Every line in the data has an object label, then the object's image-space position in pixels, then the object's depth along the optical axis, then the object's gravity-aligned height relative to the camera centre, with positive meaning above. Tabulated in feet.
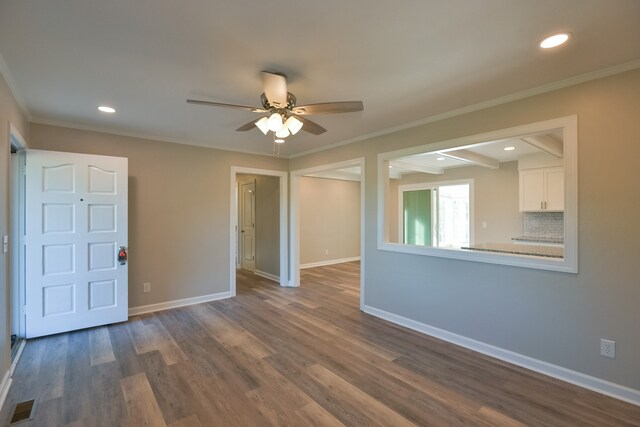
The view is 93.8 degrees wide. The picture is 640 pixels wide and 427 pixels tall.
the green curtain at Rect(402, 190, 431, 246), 25.62 -0.20
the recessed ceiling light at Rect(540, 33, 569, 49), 6.12 +3.65
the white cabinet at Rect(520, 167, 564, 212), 16.26 +1.38
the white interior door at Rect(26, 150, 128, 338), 10.82 -1.04
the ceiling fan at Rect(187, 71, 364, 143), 7.57 +2.75
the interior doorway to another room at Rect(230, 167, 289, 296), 17.87 -0.78
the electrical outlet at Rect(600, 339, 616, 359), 7.59 -3.44
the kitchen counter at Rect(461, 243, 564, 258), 9.36 -1.24
